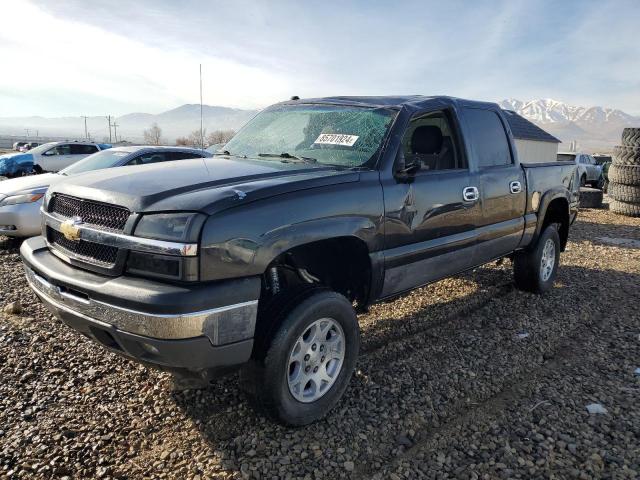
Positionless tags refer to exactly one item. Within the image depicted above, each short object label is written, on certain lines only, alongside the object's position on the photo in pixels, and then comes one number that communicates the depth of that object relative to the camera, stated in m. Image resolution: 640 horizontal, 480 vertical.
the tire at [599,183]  21.90
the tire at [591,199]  14.62
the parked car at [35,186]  6.67
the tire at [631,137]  11.95
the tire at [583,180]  20.83
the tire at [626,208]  12.52
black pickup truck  2.37
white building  28.86
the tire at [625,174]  12.10
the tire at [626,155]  11.95
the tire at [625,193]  12.41
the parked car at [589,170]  21.12
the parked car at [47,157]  17.70
